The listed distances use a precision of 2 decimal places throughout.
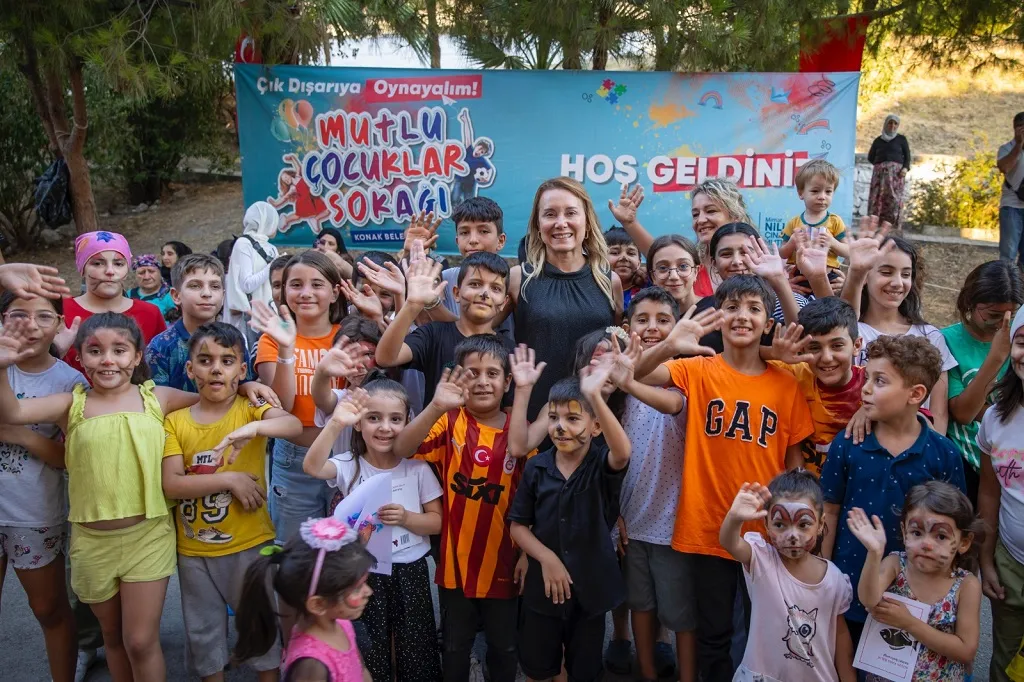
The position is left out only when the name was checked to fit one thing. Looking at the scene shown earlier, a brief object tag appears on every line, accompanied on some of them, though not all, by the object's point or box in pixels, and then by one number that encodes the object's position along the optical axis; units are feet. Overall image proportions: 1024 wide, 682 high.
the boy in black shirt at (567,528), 8.95
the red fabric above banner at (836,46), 24.11
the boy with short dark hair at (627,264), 13.25
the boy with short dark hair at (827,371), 9.27
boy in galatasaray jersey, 9.46
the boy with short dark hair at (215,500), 9.45
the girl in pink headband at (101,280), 11.23
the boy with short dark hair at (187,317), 10.91
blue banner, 23.62
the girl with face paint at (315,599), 7.10
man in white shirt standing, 23.97
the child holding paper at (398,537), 9.29
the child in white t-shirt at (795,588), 8.29
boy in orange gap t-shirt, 9.23
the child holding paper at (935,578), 7.94
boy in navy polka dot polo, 8.55
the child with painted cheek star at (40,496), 9.56
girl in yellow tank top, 9.03
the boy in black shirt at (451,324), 10.24
